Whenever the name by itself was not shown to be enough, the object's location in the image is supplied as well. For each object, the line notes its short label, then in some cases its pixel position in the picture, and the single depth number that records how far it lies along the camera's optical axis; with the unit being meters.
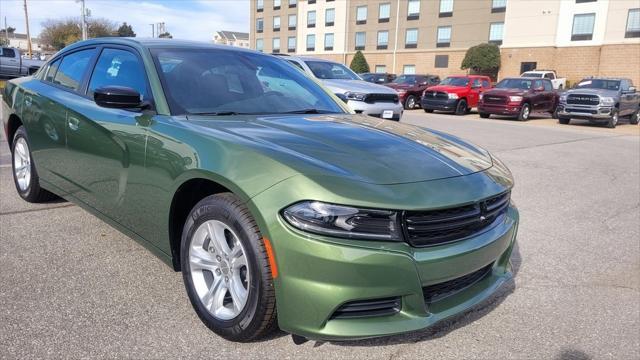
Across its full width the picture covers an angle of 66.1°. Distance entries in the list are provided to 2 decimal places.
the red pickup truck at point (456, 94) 21.11
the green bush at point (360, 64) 51.22
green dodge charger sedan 2.14
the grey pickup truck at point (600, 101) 17.97
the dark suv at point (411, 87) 24.08
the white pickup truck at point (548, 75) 29.77
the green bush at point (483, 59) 40.59
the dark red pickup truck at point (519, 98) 19.28
